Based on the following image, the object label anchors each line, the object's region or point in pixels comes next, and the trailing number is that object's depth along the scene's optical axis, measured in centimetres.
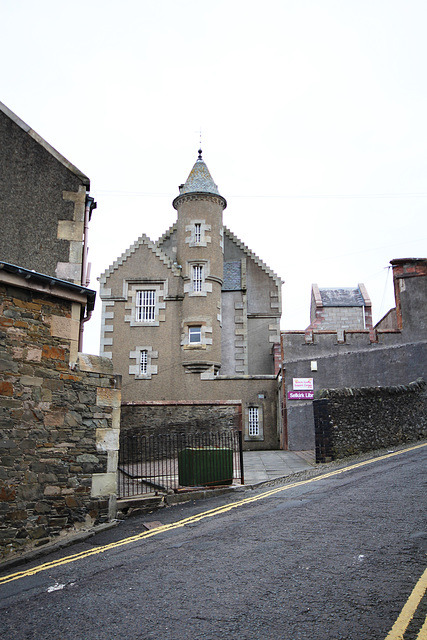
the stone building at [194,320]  2458
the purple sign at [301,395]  2116
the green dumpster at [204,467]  1212
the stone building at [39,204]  1266
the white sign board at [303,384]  2122
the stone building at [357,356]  2109
